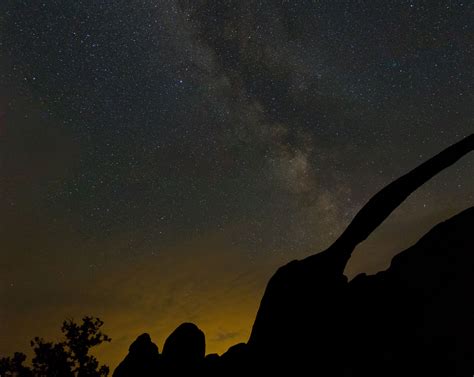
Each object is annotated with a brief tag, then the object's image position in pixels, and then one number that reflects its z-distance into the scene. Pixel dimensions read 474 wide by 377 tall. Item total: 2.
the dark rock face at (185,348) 9.45
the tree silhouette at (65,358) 28.11
